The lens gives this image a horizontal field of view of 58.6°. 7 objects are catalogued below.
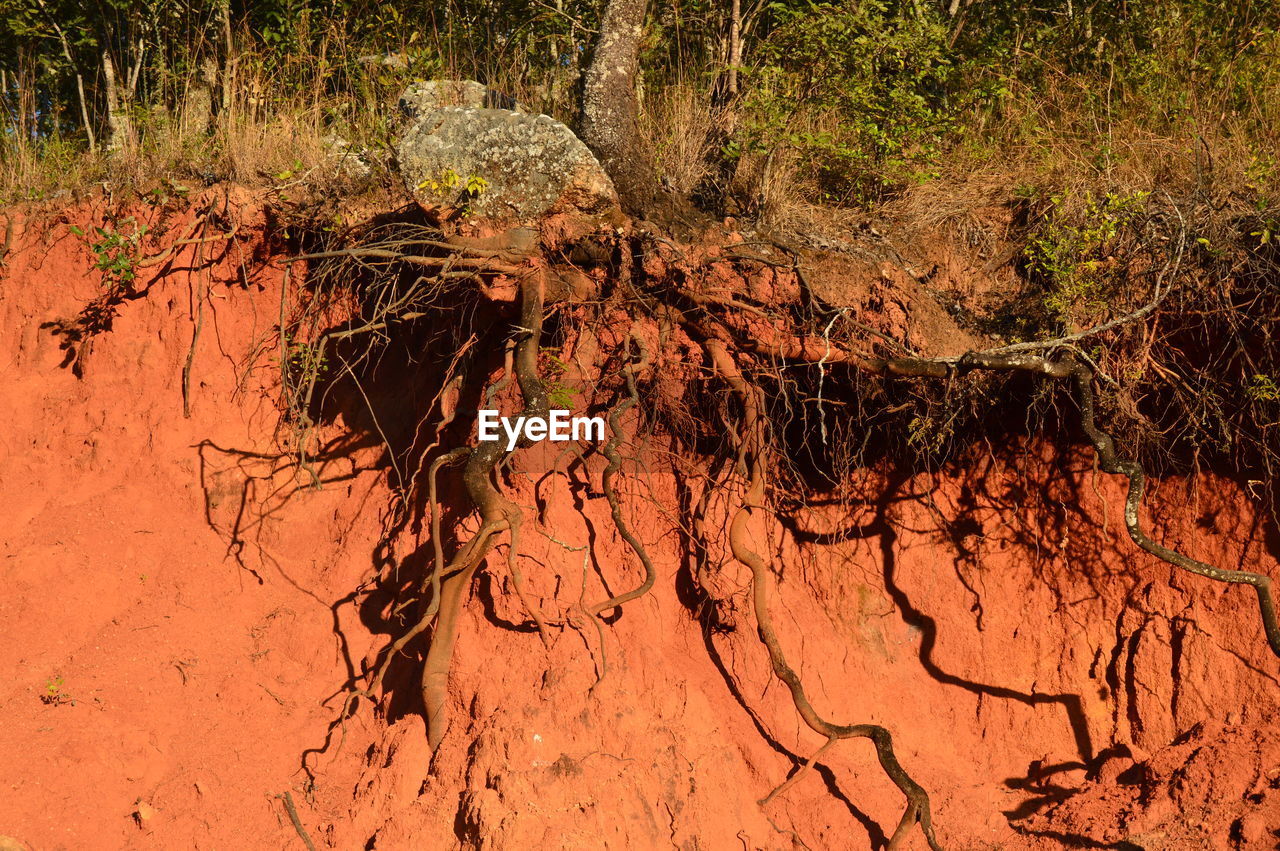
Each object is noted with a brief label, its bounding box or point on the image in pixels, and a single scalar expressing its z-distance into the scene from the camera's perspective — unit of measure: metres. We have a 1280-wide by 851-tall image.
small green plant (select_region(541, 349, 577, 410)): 5.06
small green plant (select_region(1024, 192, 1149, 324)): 5.25
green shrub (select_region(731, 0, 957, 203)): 6.03
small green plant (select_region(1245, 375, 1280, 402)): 4.98
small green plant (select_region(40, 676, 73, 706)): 5.22
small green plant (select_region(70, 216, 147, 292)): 5.84
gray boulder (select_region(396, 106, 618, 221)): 5.04
